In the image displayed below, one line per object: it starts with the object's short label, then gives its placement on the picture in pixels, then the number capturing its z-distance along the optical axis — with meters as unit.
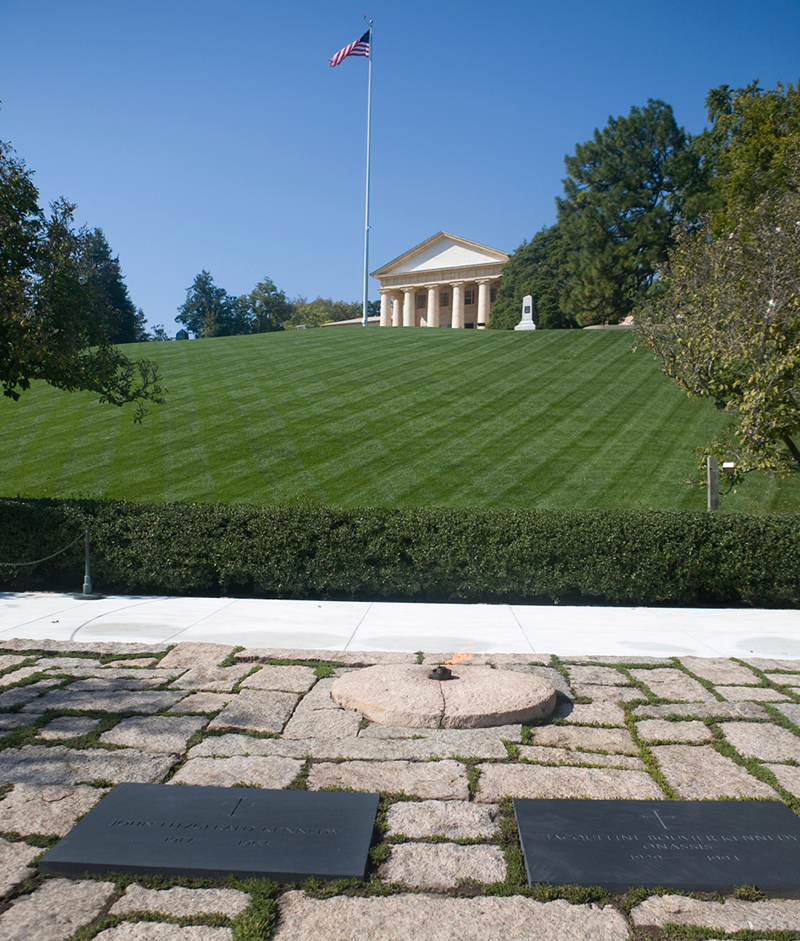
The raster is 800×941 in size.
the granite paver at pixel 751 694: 5.09
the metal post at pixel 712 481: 10.92
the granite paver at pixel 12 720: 4.38
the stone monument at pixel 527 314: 40.66
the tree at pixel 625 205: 40.75
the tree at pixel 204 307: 67.51
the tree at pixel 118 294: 53.75
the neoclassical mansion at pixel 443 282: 65.00
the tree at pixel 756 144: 16.53
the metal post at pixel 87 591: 9.03
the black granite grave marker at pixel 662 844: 2.81
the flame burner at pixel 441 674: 4.97
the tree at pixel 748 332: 10.02
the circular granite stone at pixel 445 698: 4.48
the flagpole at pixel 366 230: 49.78
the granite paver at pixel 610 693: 5.07
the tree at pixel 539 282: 47.19
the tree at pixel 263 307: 69.31
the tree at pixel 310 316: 75.81
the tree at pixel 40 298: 9.36
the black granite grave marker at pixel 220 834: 2.85
